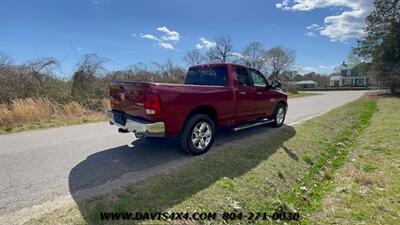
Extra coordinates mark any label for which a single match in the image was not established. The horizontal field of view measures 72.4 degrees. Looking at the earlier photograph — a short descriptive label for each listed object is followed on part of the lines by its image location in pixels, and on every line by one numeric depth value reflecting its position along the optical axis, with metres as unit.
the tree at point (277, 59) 67.00
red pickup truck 4.99
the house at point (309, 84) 89.25
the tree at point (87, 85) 14.76
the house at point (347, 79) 88.06
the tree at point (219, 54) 56.94
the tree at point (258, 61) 61.92
